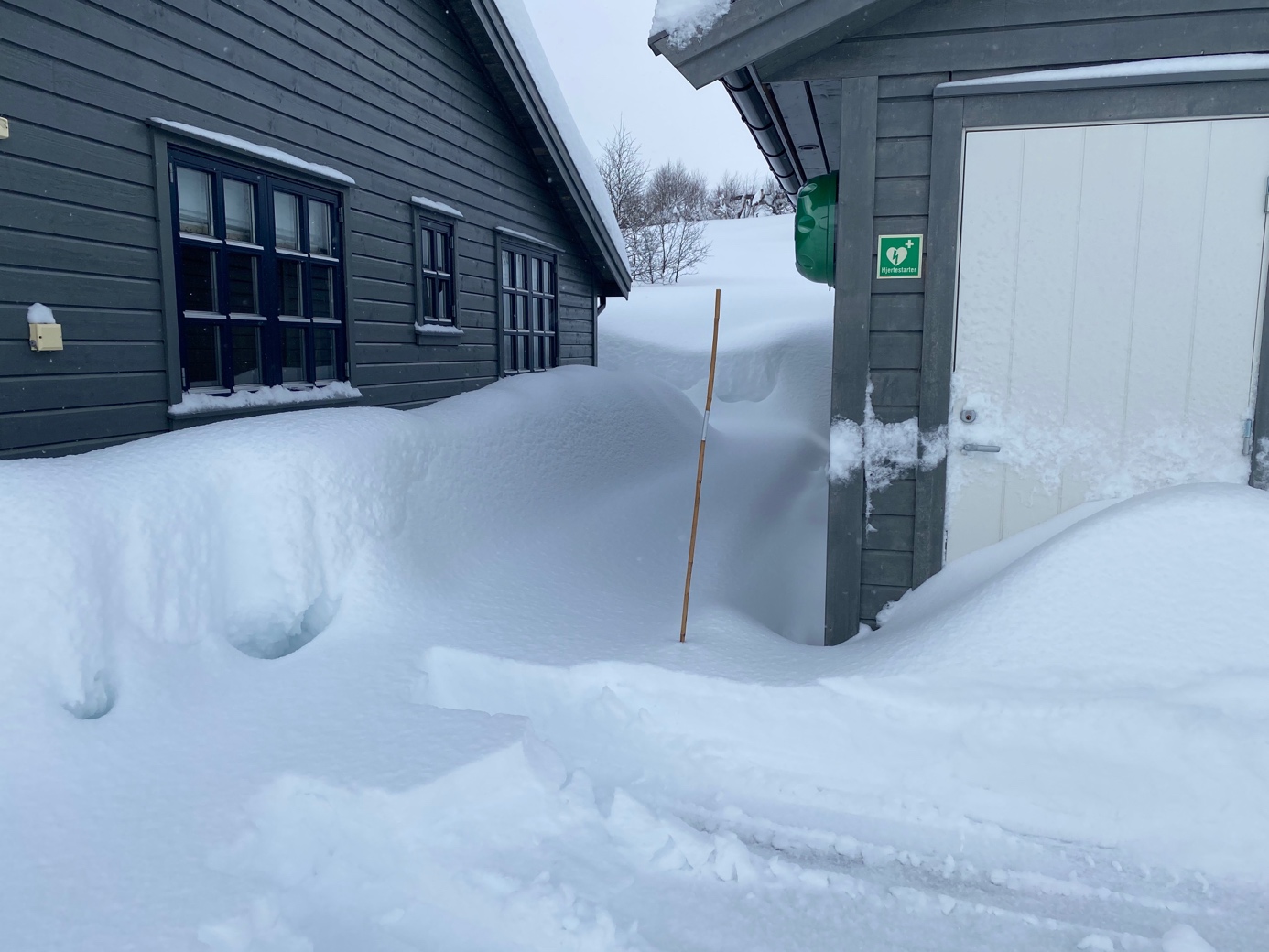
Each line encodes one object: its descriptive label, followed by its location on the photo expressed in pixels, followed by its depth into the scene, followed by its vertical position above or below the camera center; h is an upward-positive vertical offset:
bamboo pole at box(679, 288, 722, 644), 4.18 -0.74
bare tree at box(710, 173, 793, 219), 44.81 +8.24
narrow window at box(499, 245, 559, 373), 10.06 +0.61
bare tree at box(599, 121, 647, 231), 30.92 +6.51
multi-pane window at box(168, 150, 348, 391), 5.35 +0.55
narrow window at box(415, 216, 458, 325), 8.04 +0.84
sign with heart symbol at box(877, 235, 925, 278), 4.41 +0.54
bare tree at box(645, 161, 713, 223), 34.00 +7.39
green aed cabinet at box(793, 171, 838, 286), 4.81 +0.75
